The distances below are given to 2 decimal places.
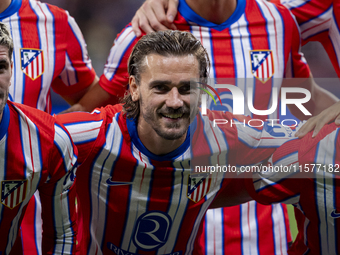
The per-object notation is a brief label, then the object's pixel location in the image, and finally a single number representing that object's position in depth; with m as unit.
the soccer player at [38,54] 6.24
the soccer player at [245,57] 6.28
